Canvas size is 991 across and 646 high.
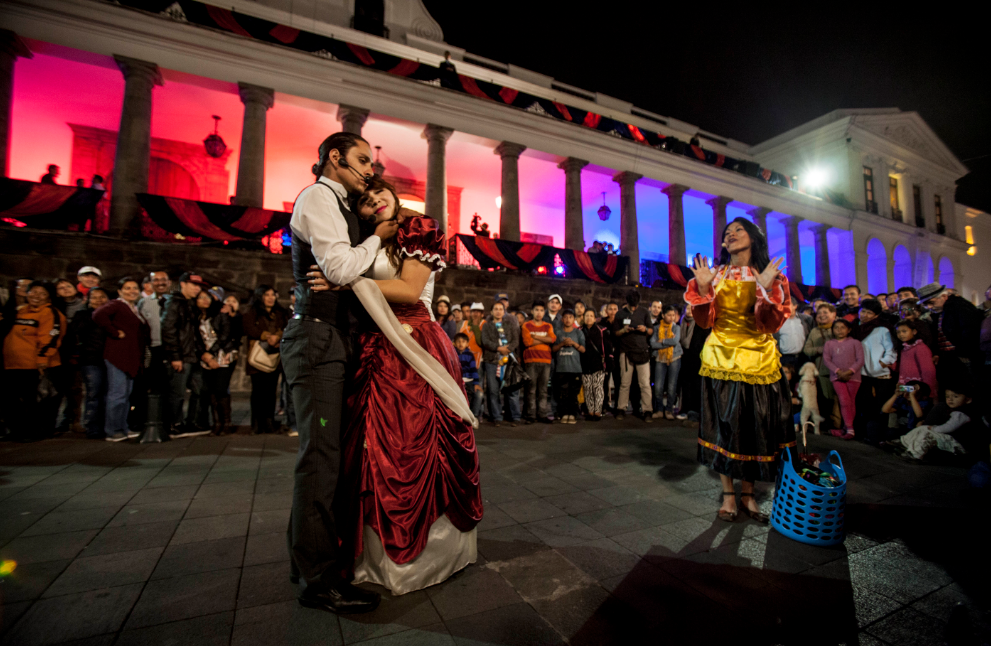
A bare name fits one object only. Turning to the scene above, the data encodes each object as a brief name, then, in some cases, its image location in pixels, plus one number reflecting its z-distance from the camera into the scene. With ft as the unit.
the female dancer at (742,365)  10.00
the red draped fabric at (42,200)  29.04
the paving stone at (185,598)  6.01
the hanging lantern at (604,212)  64.59
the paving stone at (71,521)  8.71
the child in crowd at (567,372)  23.50
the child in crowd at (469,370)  21.89
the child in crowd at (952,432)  14.89
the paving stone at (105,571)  6.72
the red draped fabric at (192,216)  33.27
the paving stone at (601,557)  7.39
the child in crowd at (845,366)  20.11
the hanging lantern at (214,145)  40.91
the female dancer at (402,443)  6.41
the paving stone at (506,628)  5.58
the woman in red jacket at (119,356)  17.22
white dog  20.43
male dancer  5.94
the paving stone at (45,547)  7.56
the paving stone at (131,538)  8.00
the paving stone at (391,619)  5.71
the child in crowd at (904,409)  17.66
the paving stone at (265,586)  6.44
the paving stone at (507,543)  7.91
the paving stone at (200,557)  7.26
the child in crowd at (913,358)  17.88
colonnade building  38.45
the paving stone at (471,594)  6.22
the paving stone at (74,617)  5.58
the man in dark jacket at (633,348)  24.63
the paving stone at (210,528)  8.51
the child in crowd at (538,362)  23.36
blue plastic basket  8.56
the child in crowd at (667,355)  24.80
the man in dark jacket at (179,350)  17.87
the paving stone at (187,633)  5.48
